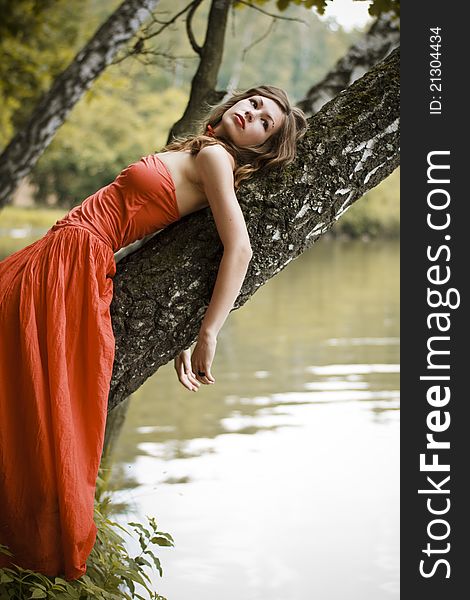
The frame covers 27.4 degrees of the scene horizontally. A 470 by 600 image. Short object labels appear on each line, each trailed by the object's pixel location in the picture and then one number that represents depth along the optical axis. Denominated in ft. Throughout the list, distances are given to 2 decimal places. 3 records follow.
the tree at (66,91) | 14.38
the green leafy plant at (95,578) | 6.62
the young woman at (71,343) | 6.61
